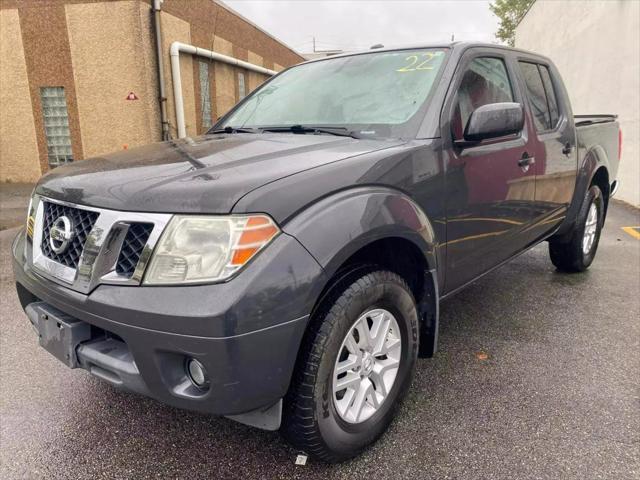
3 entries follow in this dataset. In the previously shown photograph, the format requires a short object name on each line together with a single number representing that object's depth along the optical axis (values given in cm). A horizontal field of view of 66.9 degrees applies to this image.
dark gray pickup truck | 156
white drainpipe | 1104
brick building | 1038
